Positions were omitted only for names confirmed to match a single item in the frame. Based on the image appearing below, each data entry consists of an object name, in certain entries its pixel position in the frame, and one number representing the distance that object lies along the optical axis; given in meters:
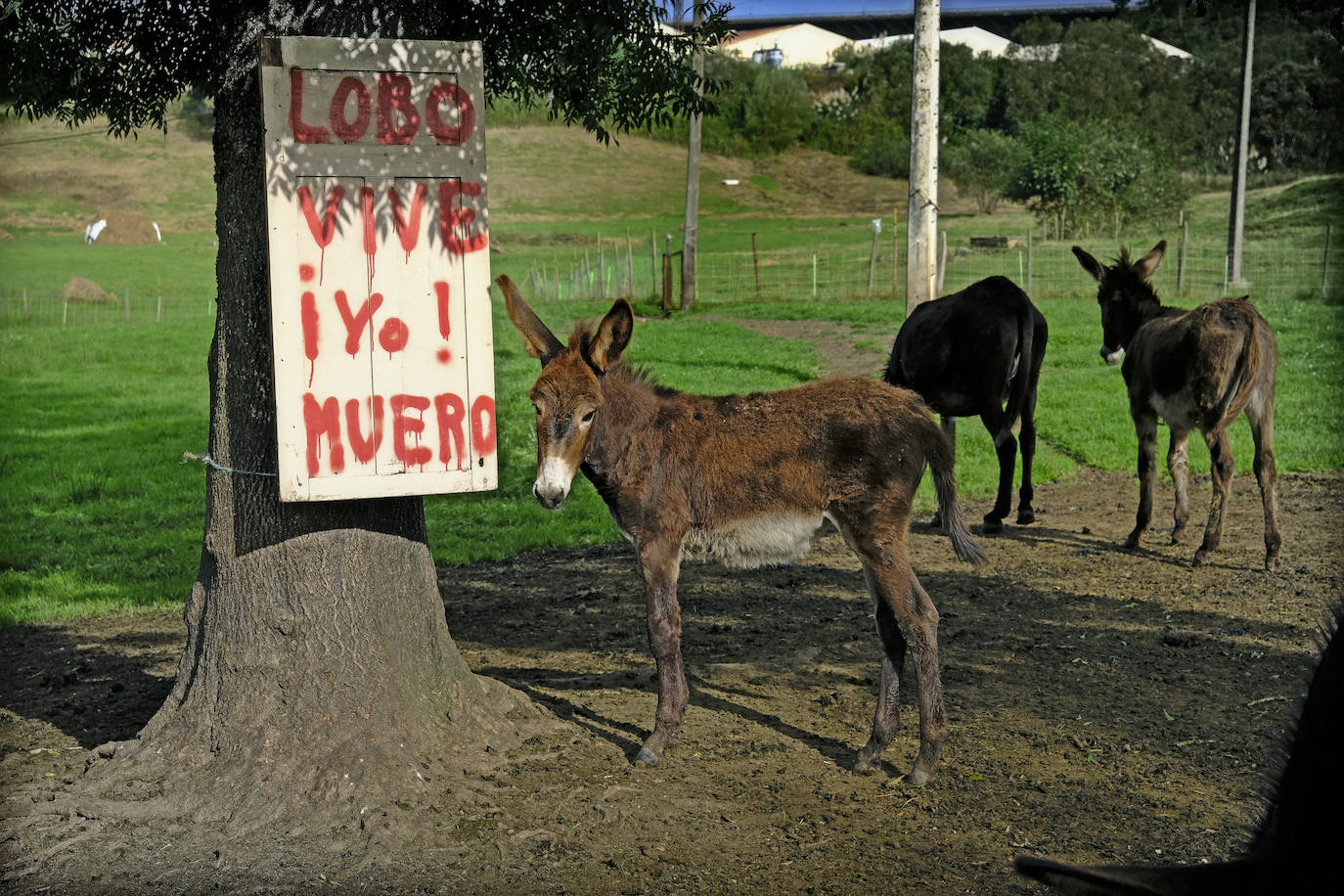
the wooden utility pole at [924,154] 10.55
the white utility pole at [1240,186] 26.19
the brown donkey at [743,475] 5.33
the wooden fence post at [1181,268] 27.60
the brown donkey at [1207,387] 9.09
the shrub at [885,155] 78.50
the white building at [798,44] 118.00
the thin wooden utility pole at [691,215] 33.19
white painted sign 4.69
